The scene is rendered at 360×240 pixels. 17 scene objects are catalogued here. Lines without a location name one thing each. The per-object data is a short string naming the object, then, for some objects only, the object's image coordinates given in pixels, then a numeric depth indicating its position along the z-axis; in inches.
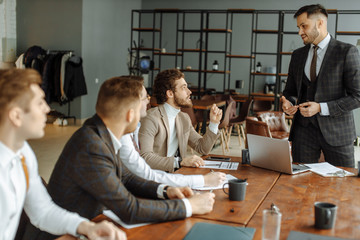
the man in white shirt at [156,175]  81.9
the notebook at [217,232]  56.2
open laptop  94.8
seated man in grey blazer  61.6
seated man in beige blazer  116.4
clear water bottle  55.3
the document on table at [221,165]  101.4
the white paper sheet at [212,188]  81.0
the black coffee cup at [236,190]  73.1
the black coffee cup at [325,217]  60.6
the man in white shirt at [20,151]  50.8
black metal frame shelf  353.6
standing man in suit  118.7
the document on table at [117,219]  60.4
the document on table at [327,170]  96.4
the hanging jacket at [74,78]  367.6
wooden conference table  59.8
